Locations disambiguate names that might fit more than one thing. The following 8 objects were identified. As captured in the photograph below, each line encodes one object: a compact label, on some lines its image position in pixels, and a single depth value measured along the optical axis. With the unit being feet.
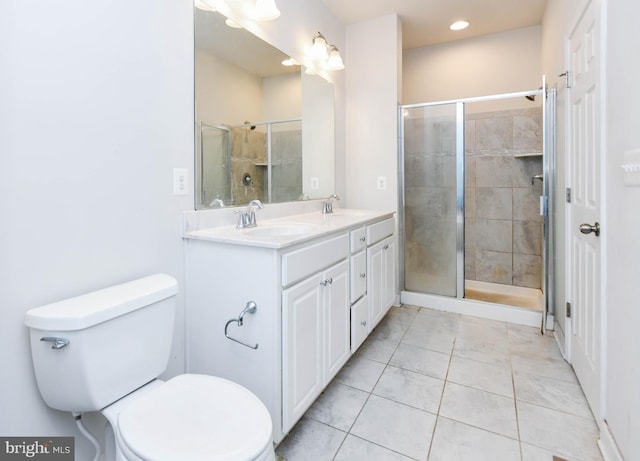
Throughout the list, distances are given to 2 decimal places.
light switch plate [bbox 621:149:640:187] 3.45
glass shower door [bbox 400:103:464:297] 9.21
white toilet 2.72
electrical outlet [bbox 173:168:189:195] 4.74
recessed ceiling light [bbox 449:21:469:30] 9.74
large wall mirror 5.26
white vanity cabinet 4.14
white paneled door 4.79
